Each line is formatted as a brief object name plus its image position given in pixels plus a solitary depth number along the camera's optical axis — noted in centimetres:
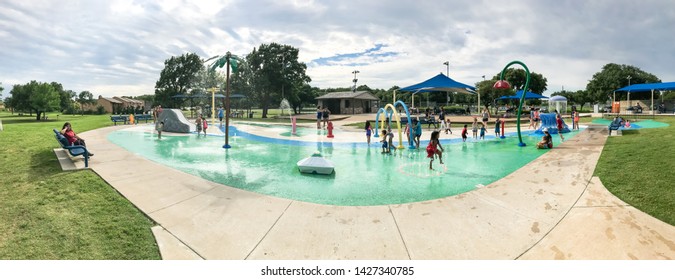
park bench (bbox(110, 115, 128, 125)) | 2823
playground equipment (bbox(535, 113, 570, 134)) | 2088
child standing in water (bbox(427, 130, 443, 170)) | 1033
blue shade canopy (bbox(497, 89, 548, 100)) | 3785
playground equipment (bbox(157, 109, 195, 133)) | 2277
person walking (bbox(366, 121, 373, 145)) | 1604
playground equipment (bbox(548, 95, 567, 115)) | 3350
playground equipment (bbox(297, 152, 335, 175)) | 962
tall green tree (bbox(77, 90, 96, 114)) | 6544
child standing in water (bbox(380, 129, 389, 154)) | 1371
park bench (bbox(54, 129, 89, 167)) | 924
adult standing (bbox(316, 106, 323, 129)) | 2567
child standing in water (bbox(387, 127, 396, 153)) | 1329
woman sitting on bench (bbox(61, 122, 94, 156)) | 1095
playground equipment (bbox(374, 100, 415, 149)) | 1418
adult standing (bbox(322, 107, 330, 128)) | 2608
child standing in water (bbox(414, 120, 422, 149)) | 1496
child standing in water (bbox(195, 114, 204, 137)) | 2136
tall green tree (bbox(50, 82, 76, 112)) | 5891
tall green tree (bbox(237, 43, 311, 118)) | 4266
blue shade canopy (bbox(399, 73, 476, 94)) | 2927
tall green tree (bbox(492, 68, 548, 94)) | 6116
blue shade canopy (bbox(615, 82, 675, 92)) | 3691
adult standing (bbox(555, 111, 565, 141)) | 1867
